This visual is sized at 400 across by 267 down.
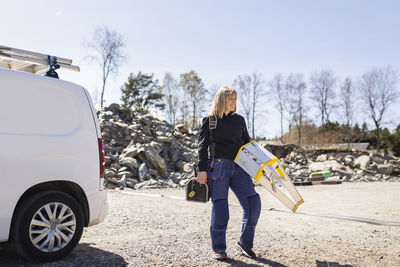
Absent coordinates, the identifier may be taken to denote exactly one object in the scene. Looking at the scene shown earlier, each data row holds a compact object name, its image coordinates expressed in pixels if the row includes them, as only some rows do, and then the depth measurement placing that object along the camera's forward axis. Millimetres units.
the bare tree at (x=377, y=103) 40219
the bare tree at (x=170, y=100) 47094
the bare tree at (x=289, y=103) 44156
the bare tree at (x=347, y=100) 45250
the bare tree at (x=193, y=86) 45809
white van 3260
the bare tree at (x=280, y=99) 44497
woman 3760
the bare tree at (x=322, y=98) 45531
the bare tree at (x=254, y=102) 42844
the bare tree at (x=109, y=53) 35456
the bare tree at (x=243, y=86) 44719
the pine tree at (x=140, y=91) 41438
